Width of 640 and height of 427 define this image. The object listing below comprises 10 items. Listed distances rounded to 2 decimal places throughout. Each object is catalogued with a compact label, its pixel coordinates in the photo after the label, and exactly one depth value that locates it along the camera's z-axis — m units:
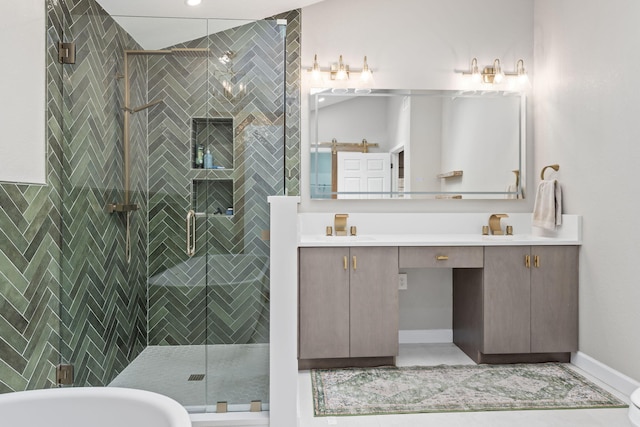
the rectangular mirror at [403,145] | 3.29
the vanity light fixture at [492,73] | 3.35
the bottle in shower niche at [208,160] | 2.05
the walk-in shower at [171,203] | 2.02
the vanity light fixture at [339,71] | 3.25
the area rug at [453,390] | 2.31
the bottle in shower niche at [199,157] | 2.06
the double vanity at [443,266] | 2.78
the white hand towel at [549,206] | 2.99
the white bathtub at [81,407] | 1.22
